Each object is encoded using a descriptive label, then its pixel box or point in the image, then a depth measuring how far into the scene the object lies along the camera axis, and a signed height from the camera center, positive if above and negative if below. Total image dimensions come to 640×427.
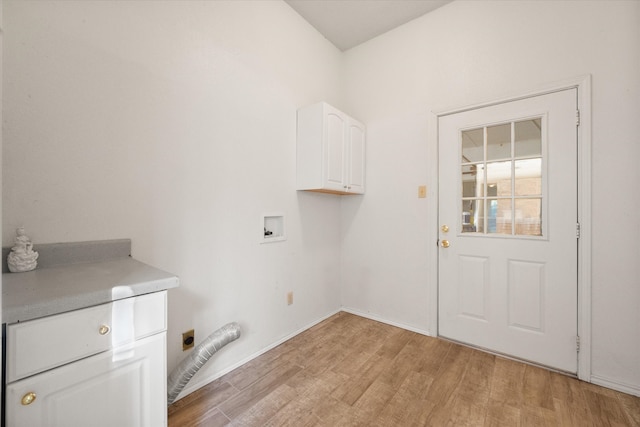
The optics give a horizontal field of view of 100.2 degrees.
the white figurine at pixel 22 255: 1.10 -0.18
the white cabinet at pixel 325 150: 2.34 +0.58
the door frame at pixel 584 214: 1.82 +0.00
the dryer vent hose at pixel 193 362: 1.53 -0.88
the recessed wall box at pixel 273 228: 2.25 -0.13
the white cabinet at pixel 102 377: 0.77 -0.54
